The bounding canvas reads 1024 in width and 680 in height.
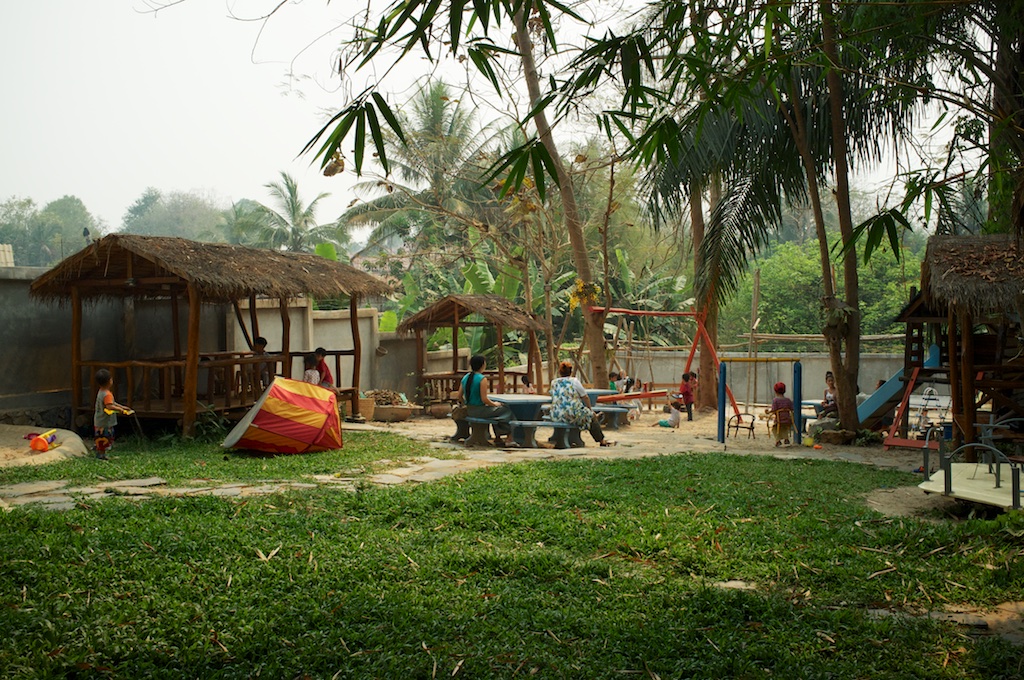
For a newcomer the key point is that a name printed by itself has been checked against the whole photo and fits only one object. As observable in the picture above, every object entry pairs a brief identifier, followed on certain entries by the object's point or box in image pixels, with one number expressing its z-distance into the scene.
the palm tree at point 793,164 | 13.66
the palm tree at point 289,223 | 39.41
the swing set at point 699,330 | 15.95
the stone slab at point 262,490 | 7.32
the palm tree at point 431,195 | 26.34
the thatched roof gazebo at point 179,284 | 11.34
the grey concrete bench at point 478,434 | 11.80
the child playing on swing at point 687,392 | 17.02
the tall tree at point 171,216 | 78.12
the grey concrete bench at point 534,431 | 11.69
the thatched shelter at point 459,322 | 17.44
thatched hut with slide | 9.99
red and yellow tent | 10.20
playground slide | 14.96
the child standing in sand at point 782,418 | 13.27
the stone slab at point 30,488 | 7.23
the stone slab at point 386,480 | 8.25
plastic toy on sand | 9.90
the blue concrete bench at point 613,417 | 16.08
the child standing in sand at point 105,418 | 10.03
